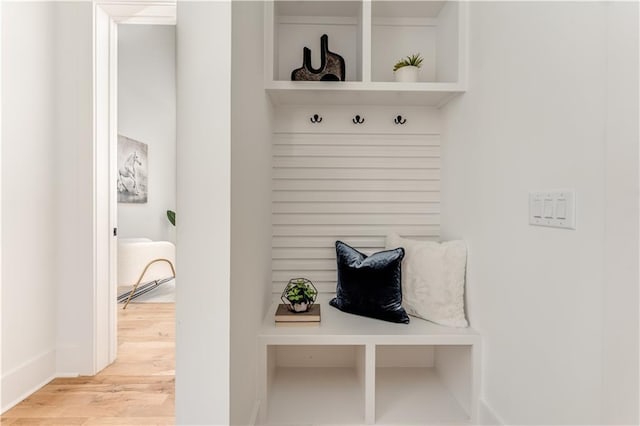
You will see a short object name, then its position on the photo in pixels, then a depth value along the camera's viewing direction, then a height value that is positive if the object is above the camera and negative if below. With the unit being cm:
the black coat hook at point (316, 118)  206 +48
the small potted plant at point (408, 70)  184 +67
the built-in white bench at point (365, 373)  160 -87
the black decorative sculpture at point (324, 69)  176 +66
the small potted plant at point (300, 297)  173 -41
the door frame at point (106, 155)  214 +29
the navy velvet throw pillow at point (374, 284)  173 -36
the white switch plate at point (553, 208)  104 +0
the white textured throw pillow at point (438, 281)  171 -33
